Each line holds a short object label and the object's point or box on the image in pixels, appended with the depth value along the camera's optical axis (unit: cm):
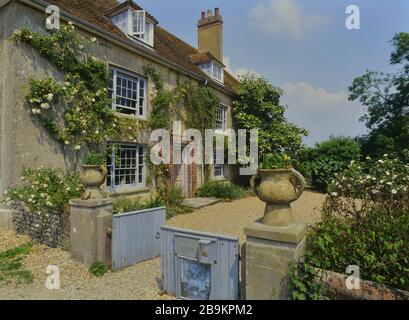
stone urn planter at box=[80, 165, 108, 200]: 545
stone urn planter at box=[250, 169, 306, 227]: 341
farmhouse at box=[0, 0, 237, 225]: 725
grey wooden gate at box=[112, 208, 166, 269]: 517
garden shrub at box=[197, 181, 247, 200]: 1329
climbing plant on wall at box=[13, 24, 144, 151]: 754
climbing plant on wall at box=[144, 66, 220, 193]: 1130
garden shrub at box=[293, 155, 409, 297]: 317
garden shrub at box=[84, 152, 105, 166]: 570
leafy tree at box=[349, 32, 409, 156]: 2075
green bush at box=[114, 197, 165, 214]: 663
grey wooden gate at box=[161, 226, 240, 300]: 361
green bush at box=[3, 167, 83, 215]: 588
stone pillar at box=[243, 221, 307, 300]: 315
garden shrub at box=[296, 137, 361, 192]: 1567
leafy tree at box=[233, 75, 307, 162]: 1616
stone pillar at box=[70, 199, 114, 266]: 512
